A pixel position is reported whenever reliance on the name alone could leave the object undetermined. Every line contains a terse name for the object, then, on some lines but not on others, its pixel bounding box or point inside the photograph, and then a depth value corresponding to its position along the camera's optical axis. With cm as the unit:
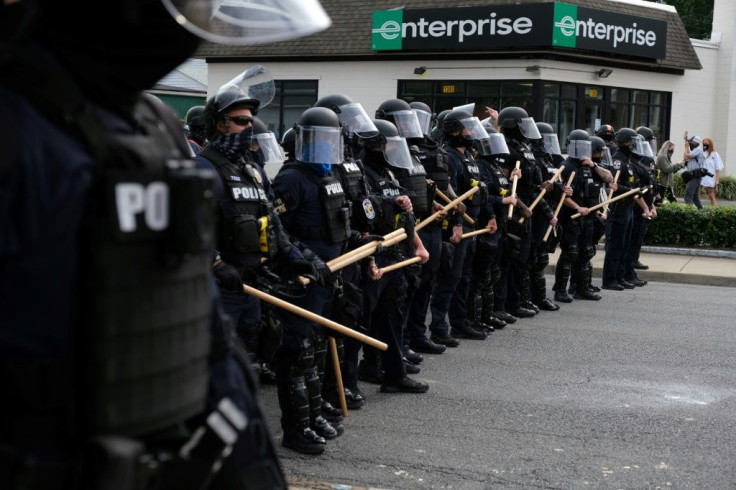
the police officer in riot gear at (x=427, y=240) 930
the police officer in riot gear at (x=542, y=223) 1192
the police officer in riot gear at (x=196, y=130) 967
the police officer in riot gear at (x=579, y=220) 1285
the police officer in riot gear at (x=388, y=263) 770
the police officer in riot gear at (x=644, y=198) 1438
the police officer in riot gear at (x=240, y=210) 598
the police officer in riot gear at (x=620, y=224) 1394
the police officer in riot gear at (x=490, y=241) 1046
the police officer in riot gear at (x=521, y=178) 1148
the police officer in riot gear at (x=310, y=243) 626
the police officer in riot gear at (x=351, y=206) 707
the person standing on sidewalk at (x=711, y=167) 2428
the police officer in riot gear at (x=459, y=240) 984
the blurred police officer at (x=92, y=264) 207
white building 2531
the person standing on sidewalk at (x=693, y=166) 2302
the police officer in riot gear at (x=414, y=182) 862
